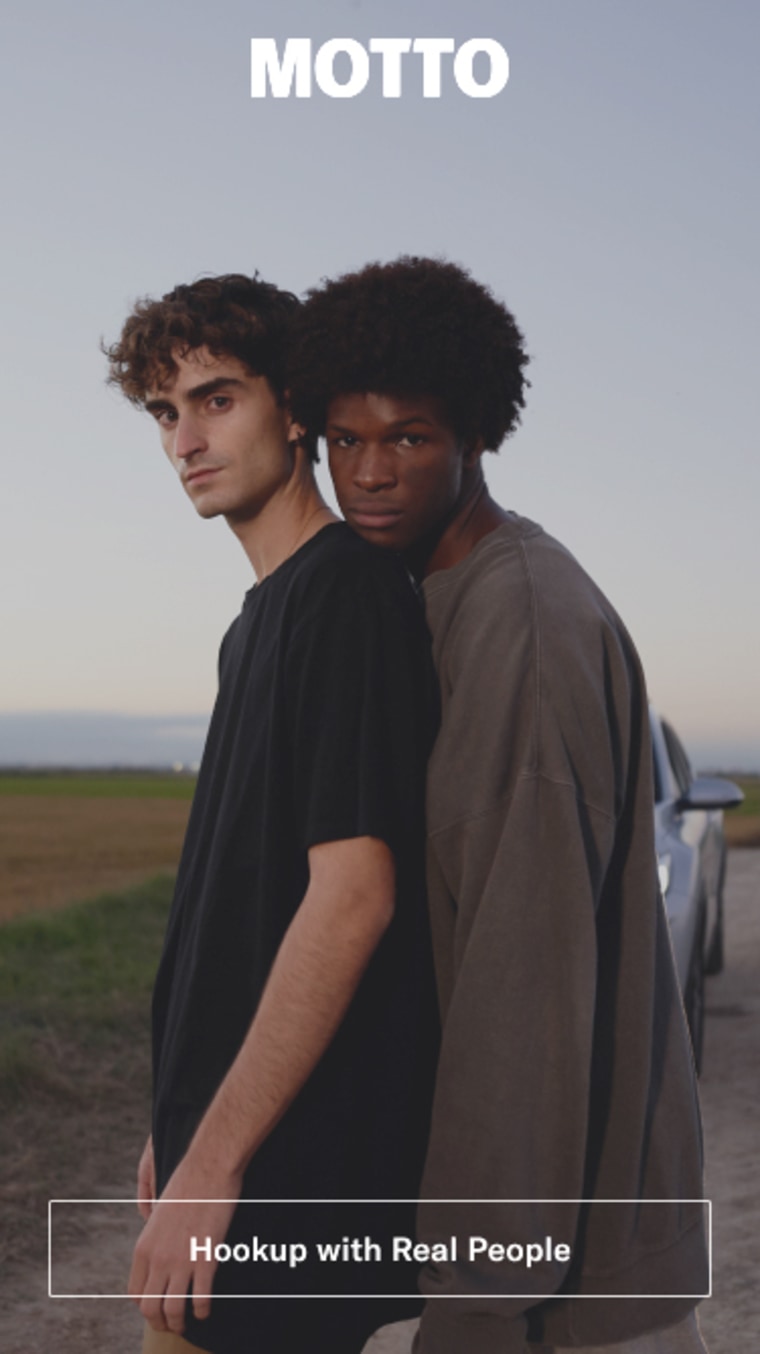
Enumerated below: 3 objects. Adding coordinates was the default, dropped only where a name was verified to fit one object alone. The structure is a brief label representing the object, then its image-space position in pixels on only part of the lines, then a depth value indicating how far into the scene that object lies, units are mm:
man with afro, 1737
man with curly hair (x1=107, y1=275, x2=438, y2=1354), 1788
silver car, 5877
